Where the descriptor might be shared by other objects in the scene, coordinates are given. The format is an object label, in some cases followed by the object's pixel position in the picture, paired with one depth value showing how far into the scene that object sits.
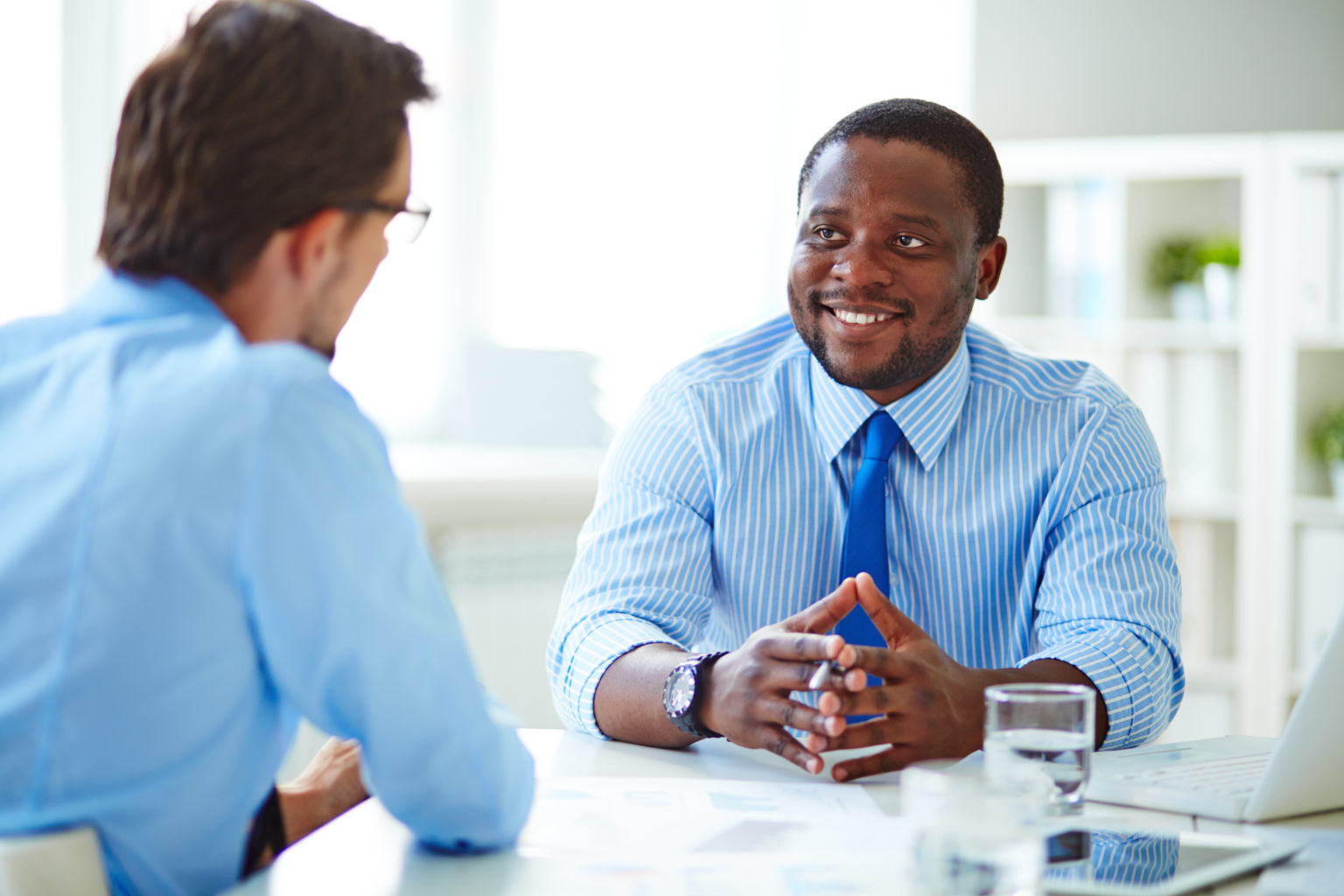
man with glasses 2.07
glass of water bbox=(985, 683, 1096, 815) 2.21
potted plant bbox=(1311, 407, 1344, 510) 3.81
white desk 2.11
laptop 2.18
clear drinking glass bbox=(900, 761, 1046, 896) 2.02
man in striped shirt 2.56
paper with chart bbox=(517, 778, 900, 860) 2.16
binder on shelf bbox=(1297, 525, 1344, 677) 3.80
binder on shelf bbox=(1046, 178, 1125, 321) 4.03
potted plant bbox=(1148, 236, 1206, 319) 4.02
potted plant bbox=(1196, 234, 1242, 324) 3.94
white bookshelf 3.81
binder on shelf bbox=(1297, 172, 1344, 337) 3.77
